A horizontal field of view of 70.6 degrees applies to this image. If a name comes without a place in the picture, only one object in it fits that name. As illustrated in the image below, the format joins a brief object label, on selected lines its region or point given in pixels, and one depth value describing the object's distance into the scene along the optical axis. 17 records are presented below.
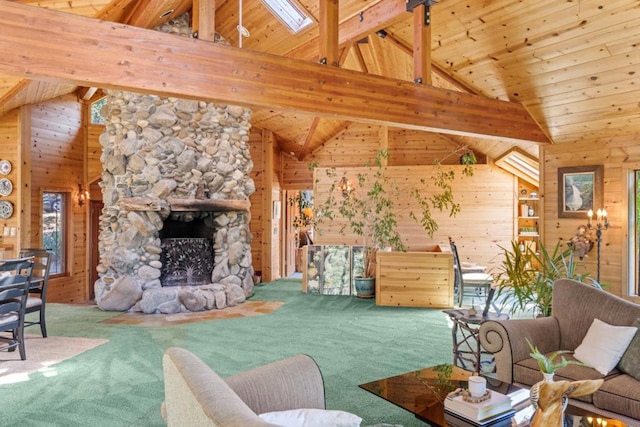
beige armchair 1.32
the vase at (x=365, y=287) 7.68
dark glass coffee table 2.34
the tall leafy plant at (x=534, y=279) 4.13
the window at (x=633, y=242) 5.41
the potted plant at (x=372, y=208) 7.96
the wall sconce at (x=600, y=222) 5.43
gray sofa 2.83
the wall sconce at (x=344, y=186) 9.09
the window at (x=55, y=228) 7.97
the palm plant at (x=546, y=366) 2.01
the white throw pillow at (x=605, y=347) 2.91
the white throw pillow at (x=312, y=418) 1.62
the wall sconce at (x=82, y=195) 8.67
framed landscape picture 5.68
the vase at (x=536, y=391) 1.99
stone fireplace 6.62
